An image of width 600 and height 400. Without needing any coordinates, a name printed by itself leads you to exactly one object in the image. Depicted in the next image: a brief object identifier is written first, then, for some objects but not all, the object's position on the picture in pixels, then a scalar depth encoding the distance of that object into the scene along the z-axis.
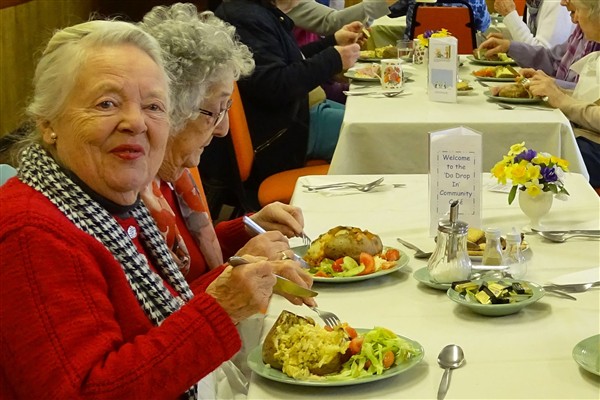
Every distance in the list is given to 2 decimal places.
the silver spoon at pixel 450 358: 1.39
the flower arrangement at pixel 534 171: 2.10
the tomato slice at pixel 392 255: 1.88
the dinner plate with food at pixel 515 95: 3.41
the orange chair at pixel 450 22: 5.72
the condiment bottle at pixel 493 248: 1.79
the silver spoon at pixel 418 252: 1.96
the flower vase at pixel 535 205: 2.11
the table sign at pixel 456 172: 1.97
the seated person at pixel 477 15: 5.97
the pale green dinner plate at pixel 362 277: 1.78
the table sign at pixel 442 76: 3.37
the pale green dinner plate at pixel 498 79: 3.99
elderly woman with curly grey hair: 1.94
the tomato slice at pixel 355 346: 1.39
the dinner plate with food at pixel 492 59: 4.62
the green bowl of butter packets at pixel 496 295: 1.58
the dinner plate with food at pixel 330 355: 1.36
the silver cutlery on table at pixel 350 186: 2.52
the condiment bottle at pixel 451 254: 1.72
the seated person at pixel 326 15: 5.50
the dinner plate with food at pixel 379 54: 4.78
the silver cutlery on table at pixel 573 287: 1.72
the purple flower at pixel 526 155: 2.11
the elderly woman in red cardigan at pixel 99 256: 1.25
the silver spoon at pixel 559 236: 2.04
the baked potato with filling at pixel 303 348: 1.37
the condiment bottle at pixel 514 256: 1.78
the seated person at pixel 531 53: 4.68
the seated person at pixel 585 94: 3.33
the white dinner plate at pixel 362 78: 4.09
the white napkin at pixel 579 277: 1.77
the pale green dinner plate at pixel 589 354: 1.34
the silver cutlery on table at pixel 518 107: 3.34
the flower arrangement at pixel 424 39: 4.61
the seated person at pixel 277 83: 3.71
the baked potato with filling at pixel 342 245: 1.87
